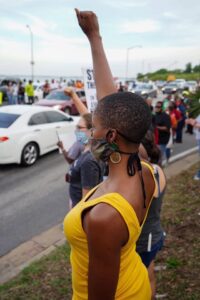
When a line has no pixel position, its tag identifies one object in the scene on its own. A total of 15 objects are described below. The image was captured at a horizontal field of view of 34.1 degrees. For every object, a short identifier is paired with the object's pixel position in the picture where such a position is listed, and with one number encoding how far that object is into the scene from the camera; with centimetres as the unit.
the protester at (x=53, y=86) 2761
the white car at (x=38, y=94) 2530
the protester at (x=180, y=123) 1184
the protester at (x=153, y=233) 240
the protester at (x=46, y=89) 2509
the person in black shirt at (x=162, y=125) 788
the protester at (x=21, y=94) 2262
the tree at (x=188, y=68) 9608
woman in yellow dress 139
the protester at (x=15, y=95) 2222
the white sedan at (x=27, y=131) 823
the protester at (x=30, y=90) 2200
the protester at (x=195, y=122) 622
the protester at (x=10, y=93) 2209
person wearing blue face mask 306
